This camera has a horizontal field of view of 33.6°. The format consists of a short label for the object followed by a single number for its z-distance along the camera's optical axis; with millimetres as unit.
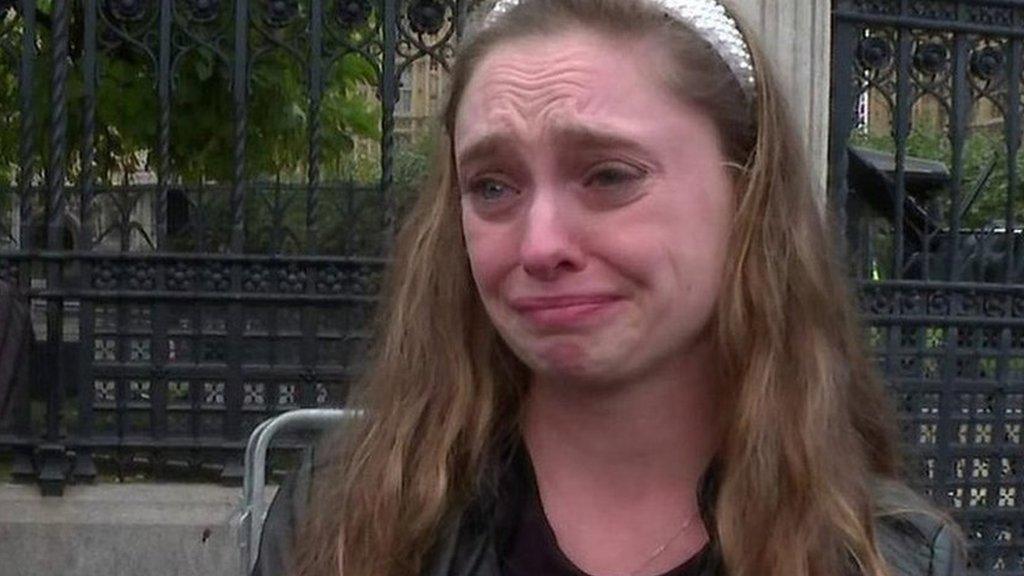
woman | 1607
